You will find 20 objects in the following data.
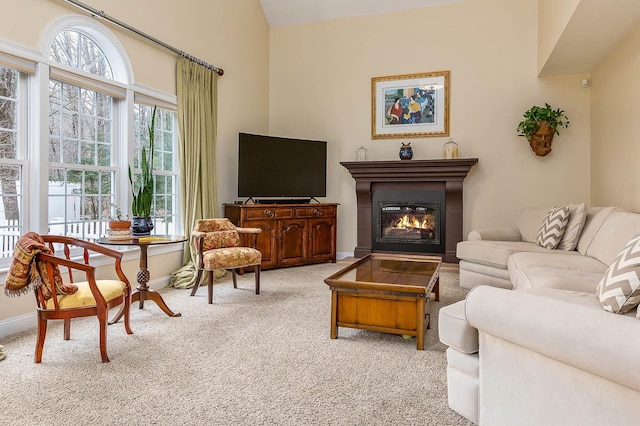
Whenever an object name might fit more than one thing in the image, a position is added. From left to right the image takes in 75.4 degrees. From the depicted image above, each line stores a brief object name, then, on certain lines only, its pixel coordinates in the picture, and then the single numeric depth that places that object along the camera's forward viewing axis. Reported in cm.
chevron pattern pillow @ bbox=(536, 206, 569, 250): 389
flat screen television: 539
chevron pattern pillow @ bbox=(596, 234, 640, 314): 142
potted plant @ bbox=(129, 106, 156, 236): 336
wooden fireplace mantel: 546
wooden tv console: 521
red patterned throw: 226
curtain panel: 448
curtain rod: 335
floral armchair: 379
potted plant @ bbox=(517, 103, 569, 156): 509
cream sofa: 125
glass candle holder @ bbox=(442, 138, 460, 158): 552
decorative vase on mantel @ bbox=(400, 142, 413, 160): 570
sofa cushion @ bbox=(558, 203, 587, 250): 380
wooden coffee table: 265
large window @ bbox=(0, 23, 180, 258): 307
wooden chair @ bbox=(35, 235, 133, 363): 234
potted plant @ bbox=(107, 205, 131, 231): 328
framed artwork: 578
